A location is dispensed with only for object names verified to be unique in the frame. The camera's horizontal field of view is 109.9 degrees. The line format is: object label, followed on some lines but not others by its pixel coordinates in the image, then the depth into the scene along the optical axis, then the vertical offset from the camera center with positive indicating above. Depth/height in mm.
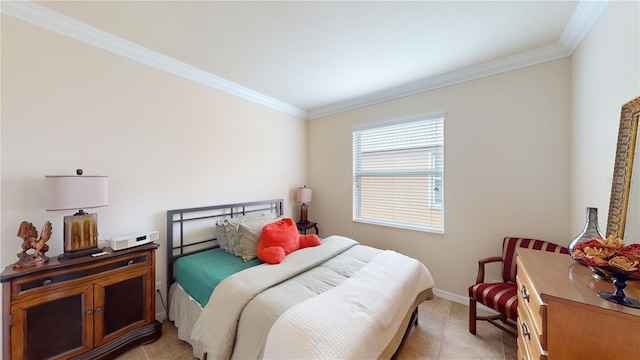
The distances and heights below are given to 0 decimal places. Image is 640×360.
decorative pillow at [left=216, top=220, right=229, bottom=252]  2471 -642
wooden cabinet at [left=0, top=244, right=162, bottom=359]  1366 -898
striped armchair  1808 -970
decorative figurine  1466 -437
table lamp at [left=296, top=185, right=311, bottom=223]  3627 -308
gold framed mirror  1149 -1
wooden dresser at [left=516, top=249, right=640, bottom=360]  778 -526
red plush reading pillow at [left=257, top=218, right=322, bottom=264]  2107 -659
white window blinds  2781 +76
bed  1235 -807
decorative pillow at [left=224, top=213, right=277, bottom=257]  2341 -566
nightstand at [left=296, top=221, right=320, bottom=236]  3568 -753
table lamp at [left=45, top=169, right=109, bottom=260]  1522 -170
